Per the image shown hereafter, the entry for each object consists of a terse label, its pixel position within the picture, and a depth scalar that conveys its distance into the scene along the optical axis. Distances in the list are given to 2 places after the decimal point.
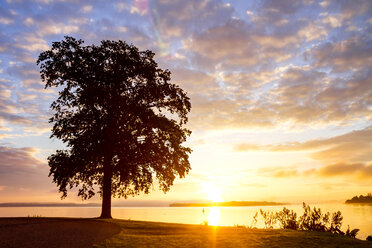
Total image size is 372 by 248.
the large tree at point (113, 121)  28.80
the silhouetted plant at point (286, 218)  24.06
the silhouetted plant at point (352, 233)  21.52
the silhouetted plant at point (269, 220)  24.17
